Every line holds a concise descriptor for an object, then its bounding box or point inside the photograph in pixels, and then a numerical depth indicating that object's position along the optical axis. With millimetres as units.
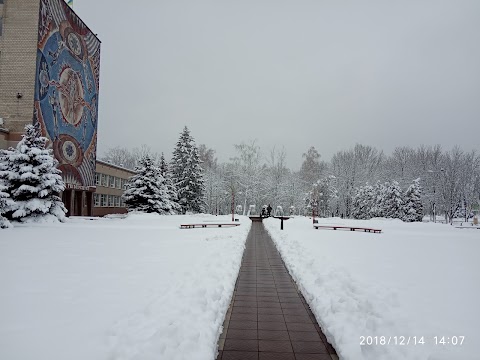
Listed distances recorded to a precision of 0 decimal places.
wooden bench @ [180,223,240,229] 25319
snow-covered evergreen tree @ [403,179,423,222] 49500
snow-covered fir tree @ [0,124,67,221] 22719
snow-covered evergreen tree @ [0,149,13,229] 19641
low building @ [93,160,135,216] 44750
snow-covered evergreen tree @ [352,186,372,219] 59219
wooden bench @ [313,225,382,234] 25030
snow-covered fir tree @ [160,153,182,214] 44625
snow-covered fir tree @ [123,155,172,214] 38562
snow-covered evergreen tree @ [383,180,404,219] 50312
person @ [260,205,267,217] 51528
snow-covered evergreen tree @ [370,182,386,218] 54281
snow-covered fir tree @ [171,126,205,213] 48750
